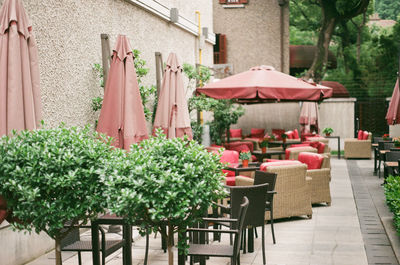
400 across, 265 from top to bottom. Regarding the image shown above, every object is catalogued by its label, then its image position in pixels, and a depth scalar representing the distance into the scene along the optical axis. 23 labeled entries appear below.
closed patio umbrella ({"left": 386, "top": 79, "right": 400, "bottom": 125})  10.53
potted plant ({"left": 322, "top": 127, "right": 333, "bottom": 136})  18.45
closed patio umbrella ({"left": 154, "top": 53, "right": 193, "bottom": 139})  8.88
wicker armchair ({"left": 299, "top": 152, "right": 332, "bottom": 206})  9.23
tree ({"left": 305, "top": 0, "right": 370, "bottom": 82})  21.83
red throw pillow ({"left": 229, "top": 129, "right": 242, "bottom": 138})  19.31
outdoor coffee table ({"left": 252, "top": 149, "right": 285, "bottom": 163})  11.91
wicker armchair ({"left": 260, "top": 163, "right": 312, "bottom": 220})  8.07
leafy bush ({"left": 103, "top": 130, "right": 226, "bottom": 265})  3.47
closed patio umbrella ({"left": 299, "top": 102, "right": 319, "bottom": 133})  18.61
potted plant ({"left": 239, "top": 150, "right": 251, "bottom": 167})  8.67
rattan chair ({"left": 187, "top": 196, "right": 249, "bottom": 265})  4.39
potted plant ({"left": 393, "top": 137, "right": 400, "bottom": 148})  10.44
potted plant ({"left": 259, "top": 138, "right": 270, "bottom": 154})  11.61
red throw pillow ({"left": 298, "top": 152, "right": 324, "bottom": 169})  9.38
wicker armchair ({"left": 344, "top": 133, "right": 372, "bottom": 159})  18.72
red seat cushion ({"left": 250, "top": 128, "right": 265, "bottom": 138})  18.66
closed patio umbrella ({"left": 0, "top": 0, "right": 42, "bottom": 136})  4.88
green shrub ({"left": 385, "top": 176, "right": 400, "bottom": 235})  6.19
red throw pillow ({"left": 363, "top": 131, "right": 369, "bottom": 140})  18.89
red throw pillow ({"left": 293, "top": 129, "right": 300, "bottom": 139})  17.94
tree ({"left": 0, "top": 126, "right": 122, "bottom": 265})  3.56
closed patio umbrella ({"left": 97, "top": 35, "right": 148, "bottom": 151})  6.94
